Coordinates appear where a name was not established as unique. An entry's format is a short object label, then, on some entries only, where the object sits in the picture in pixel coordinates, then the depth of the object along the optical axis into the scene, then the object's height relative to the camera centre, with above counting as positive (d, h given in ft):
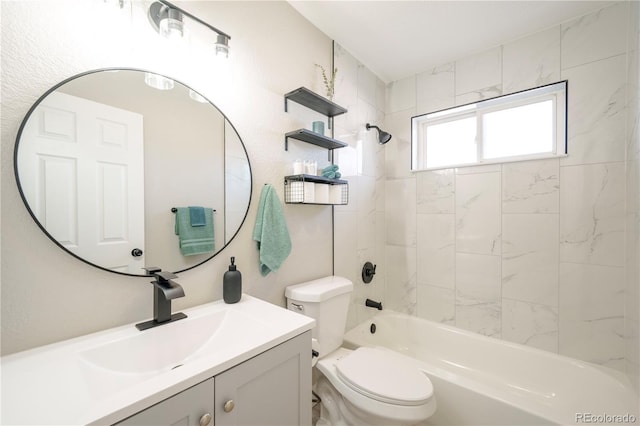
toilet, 3.86 -2.84
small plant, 5.68 +2.97
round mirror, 2.61 +0.49
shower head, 7.08 +2.11
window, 5.80 +2.10
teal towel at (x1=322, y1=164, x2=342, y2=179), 5.33 +0.83
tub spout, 6.66 -2.50
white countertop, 1.73 -1.38
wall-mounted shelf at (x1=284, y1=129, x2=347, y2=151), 4.87 +1.49
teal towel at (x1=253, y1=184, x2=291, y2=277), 4.37 -0.38
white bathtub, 4.27 -3.47
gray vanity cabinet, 2.03 -1.75
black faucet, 2.98 -1.11
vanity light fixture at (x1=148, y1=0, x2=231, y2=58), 3.10 +2.40
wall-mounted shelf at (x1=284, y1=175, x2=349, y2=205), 4.78 +0.42
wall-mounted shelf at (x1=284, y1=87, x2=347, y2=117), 4.90 +2.27
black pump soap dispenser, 3.76 -1.13
